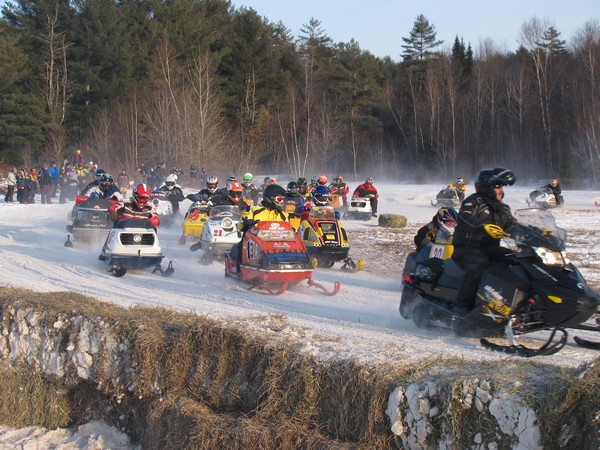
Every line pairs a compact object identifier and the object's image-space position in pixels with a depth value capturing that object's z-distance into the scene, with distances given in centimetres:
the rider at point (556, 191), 3172
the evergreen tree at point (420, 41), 7144
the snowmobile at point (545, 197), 3106
